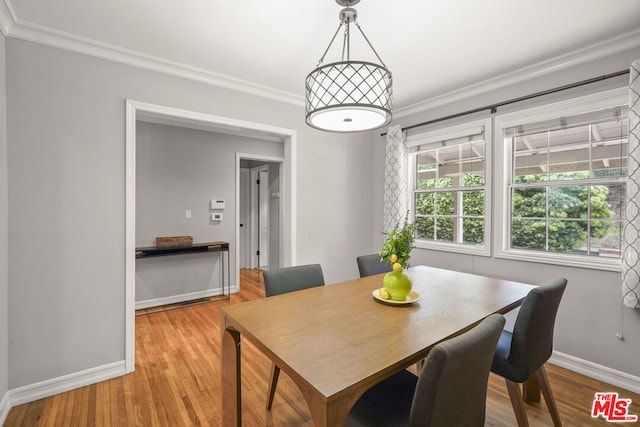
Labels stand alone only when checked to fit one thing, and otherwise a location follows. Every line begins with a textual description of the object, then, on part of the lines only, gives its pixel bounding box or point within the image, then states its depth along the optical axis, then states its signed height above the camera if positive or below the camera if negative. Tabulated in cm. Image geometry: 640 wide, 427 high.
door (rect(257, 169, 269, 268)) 604 -12
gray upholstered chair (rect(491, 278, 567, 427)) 147 -64
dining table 97 -51
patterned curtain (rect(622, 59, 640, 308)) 204 +7
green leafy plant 171 -18
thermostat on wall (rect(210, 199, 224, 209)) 434 +12
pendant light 137 +57
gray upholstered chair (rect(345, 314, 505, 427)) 89 -55
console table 361 -49
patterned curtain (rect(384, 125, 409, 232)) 354 +41
